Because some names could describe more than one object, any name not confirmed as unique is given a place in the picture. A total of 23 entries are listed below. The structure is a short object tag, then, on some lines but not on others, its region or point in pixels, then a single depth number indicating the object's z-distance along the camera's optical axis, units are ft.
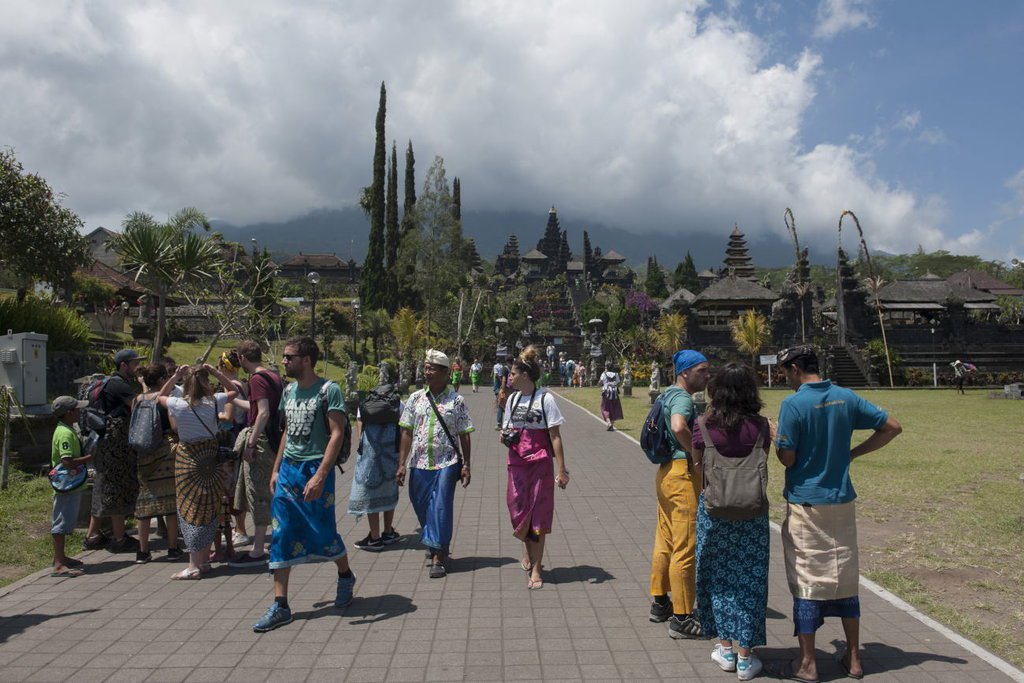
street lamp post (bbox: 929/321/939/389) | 124.16
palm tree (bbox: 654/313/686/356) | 143.02
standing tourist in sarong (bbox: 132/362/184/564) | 18.70
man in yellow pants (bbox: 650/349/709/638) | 13.58
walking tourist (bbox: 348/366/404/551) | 20.54
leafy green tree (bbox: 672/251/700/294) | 285.43
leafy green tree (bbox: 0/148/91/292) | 45.83
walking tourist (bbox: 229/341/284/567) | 17.21
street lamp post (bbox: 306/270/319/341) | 64.90
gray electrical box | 30.12
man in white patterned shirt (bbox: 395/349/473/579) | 17.65
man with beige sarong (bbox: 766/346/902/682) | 11.84
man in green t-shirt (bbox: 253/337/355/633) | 14.34
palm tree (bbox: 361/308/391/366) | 143.74
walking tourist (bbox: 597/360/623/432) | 50.90
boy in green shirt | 17.80
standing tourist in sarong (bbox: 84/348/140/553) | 19.24
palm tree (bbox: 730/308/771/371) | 136.77
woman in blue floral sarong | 12.09
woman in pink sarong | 17.02
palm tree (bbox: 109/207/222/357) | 49.26
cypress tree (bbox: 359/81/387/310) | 162.30
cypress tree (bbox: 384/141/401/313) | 165.58
